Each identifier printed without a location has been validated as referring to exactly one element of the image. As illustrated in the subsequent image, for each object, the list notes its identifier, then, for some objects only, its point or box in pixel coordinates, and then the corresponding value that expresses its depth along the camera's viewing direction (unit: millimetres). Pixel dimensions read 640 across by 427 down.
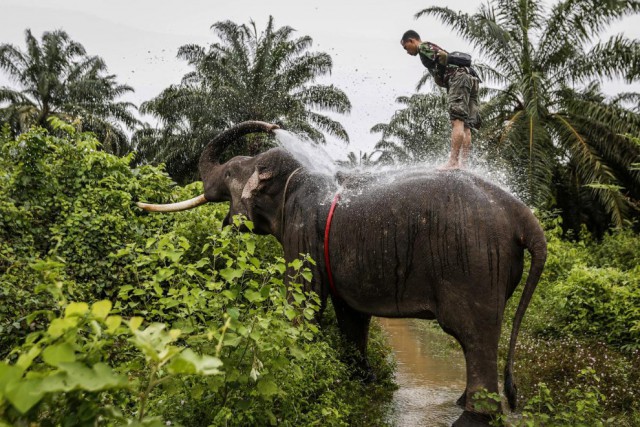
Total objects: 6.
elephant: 3252
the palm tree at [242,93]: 18219
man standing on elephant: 3814
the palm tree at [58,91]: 24078
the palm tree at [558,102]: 13789
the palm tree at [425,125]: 15781
